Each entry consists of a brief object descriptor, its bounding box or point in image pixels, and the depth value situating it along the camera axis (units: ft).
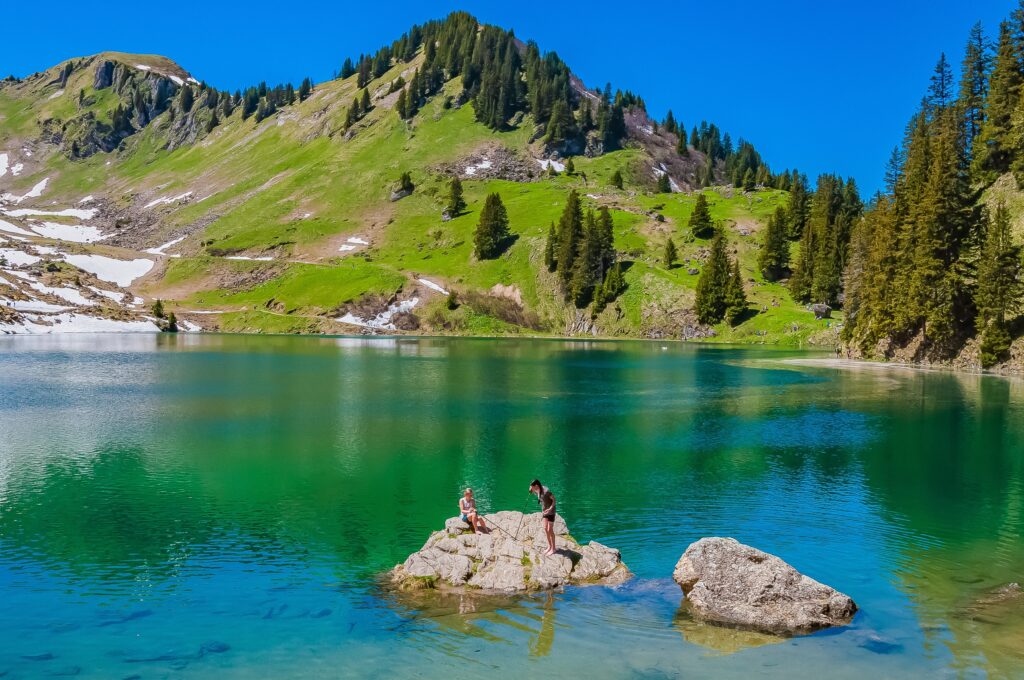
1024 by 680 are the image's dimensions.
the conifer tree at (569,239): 563.07
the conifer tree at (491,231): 622.95
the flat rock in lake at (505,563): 72.49
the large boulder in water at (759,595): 64.34
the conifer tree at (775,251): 540.52
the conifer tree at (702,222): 598.75
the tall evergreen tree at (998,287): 281.95
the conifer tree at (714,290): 503.20
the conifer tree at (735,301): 498.28
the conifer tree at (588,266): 549.13
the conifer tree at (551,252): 579.48
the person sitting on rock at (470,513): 81.20
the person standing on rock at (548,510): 77.36
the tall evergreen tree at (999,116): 355.15
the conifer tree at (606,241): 555.69
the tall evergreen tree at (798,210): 594.24
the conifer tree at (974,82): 417.90
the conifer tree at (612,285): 543.39
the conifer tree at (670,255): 560.61
